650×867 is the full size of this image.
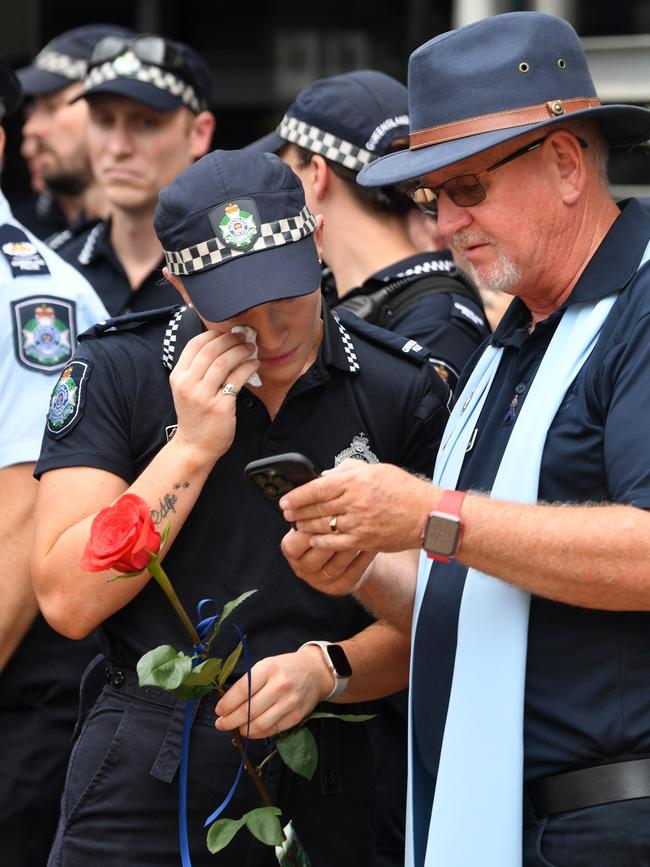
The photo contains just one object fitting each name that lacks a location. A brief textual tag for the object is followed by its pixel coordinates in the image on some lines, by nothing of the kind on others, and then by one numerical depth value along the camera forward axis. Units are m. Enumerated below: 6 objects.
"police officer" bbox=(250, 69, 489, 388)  6.95
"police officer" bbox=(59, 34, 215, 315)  9.18
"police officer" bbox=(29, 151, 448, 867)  4.82
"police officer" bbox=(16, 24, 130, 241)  12.17
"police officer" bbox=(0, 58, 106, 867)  5.97
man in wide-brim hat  4.17
